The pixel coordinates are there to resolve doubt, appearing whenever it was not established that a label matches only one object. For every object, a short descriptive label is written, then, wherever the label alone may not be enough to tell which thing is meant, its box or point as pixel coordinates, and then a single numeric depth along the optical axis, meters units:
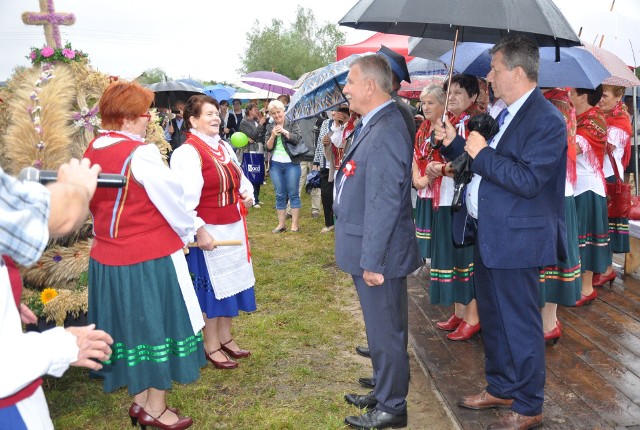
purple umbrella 12.53
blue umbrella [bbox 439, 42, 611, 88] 3.95
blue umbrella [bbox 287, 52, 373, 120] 4.44
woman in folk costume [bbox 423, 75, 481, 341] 4.45
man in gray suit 2.99
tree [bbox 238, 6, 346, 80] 54.47
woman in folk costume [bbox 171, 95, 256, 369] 3.89
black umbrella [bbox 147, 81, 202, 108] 11.83
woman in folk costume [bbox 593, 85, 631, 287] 5.42
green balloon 7.39
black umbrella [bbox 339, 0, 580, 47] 2.84
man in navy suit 2.94
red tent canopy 7.07
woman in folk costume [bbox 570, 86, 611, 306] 4.89
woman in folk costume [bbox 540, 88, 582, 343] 4.34
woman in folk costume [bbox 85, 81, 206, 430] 3.07
